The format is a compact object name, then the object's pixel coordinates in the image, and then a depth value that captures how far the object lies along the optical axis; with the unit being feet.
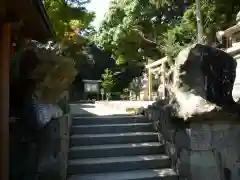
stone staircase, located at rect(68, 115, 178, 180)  8.01
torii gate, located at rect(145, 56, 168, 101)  25.56
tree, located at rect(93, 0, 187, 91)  37.24
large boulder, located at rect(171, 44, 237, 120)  7.54
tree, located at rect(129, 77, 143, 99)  36.93
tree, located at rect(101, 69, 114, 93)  39.75
